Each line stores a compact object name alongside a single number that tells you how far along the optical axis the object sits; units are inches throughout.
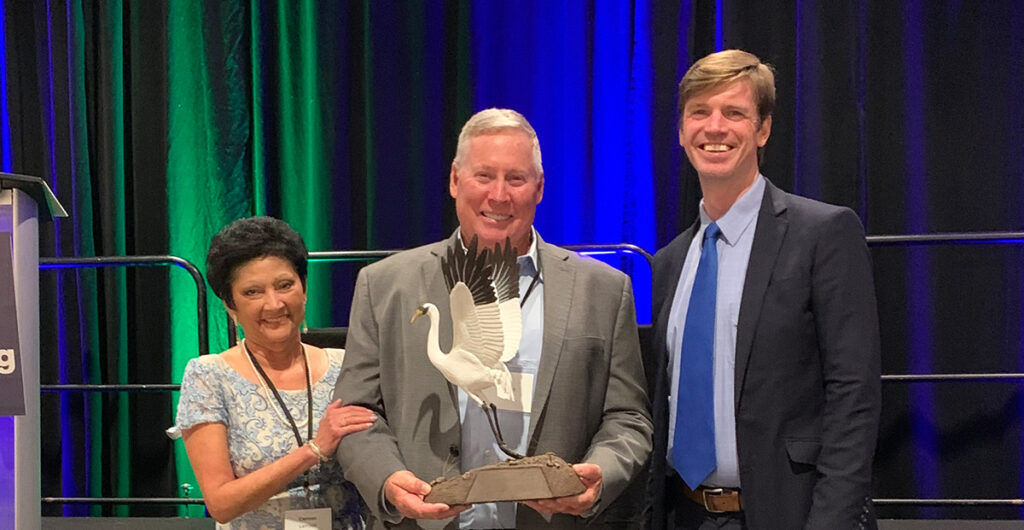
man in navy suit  75.4
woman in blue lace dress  85.4
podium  89.4
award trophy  72.6
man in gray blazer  76.4
